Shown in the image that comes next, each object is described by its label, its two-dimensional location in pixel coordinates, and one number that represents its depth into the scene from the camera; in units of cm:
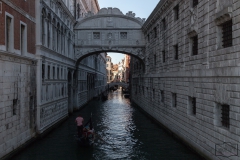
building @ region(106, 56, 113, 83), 9222
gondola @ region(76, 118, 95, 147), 1178
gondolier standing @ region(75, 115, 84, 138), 1257
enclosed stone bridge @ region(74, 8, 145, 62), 2361
